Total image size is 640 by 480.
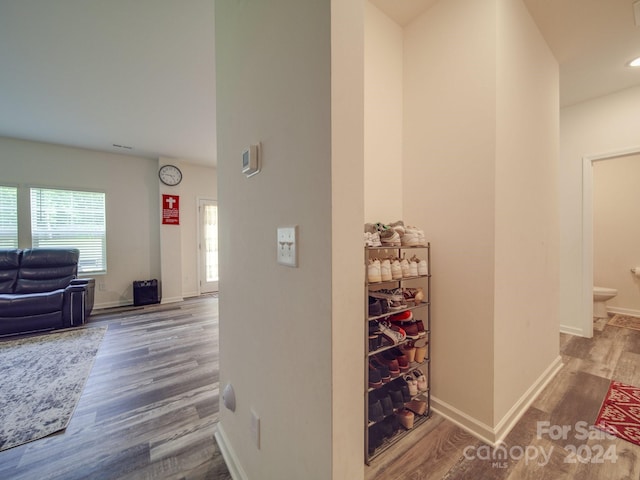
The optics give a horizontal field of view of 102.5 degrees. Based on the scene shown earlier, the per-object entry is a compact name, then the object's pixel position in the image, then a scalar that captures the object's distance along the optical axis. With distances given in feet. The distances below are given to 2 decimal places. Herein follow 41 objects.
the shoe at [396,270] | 4.80
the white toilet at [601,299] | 11.31
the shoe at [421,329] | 5.17
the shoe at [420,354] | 5.27
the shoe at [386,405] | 4.60
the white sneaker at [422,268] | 5.25
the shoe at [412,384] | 5.10
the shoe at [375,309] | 4.51
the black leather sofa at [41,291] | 10.15
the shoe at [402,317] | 5.12
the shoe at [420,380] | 5.26
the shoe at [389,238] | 4.81
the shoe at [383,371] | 4.62
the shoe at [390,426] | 4.79
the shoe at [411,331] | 5.08
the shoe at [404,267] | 4.94
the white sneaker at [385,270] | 4.61
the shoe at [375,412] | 4.45
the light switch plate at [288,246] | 2.60
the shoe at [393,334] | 4.71
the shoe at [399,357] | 4.96
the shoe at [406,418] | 4.96
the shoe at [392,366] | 4.78
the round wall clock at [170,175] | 15.30
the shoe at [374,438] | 4.51
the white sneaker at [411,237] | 5.14
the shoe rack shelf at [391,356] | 4.41
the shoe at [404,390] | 4.96
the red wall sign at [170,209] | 15.39
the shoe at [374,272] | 4.43
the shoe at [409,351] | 5.09
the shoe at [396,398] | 4.79
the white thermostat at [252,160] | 3.25
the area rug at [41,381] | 5.29
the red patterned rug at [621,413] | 4.91
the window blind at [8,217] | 12.13
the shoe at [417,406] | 5.28
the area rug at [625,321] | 10.81
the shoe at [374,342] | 4.50
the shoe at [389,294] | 4.85
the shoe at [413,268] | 5.04
